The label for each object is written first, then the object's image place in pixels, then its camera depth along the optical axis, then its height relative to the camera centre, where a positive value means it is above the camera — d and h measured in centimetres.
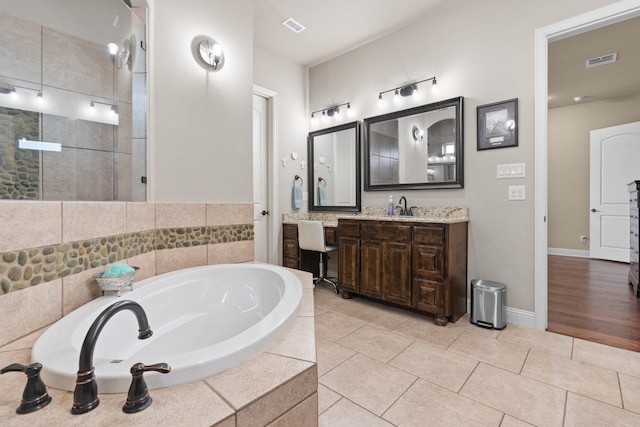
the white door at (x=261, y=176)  340 +44
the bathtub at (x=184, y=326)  68 -39
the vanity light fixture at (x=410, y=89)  274 +124
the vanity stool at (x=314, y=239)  301 -28
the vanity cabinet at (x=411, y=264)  226 -45
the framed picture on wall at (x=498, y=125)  229 +73
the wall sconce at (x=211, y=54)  187 +105
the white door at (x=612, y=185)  425 +43
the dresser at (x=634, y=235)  289 -24
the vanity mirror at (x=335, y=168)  338 +55
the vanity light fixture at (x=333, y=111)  346 +126
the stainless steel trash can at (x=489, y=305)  220 -72
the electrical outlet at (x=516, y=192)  227 +16
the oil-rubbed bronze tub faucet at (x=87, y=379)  59 -35
